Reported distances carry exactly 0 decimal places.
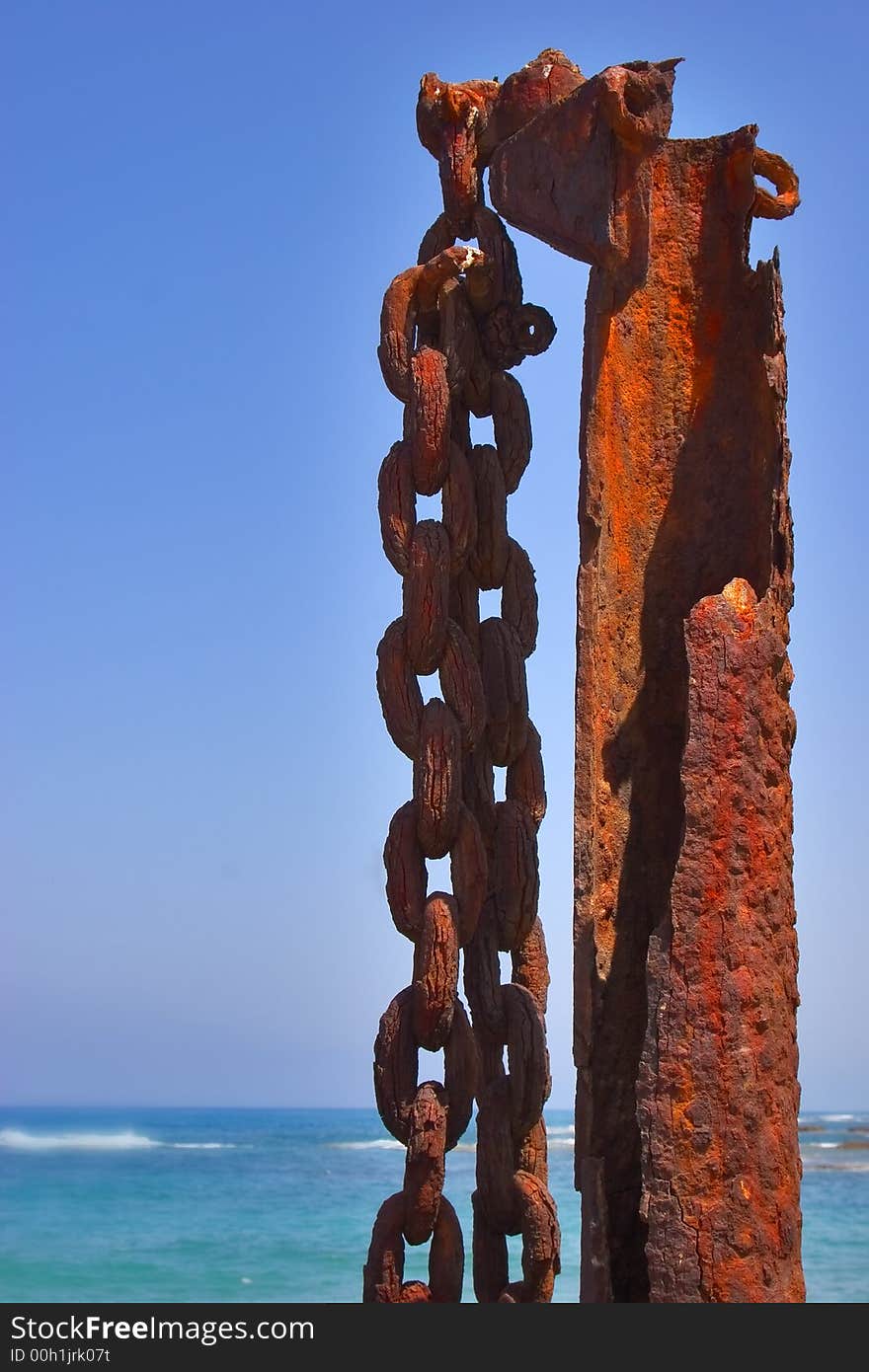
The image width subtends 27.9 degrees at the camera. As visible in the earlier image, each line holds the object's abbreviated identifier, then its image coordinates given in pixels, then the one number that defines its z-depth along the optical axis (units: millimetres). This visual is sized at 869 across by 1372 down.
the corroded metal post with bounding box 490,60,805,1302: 2576
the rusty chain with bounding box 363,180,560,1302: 3018
